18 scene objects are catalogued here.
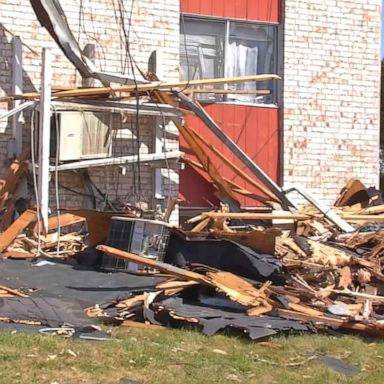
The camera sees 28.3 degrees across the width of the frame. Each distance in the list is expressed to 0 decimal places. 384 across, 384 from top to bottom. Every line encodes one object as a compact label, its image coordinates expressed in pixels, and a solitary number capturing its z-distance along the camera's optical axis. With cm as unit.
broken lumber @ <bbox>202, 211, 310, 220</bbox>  1030
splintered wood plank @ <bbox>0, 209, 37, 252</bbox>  978
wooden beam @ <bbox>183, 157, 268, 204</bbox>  1208
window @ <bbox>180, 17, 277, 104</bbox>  1267
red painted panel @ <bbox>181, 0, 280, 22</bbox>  1256
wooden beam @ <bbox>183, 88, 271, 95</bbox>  1168
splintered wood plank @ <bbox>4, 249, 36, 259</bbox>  965
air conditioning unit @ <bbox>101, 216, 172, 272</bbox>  934
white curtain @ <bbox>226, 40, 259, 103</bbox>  1289
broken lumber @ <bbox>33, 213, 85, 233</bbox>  1042
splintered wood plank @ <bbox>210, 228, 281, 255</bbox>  909
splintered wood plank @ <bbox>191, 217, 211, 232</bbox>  1080
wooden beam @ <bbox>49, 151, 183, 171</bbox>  1058
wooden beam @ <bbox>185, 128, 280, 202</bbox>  1188
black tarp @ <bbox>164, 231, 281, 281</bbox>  849
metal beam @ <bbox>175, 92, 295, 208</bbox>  1128
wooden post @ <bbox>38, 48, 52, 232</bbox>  1005
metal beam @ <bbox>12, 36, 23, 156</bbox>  1112
